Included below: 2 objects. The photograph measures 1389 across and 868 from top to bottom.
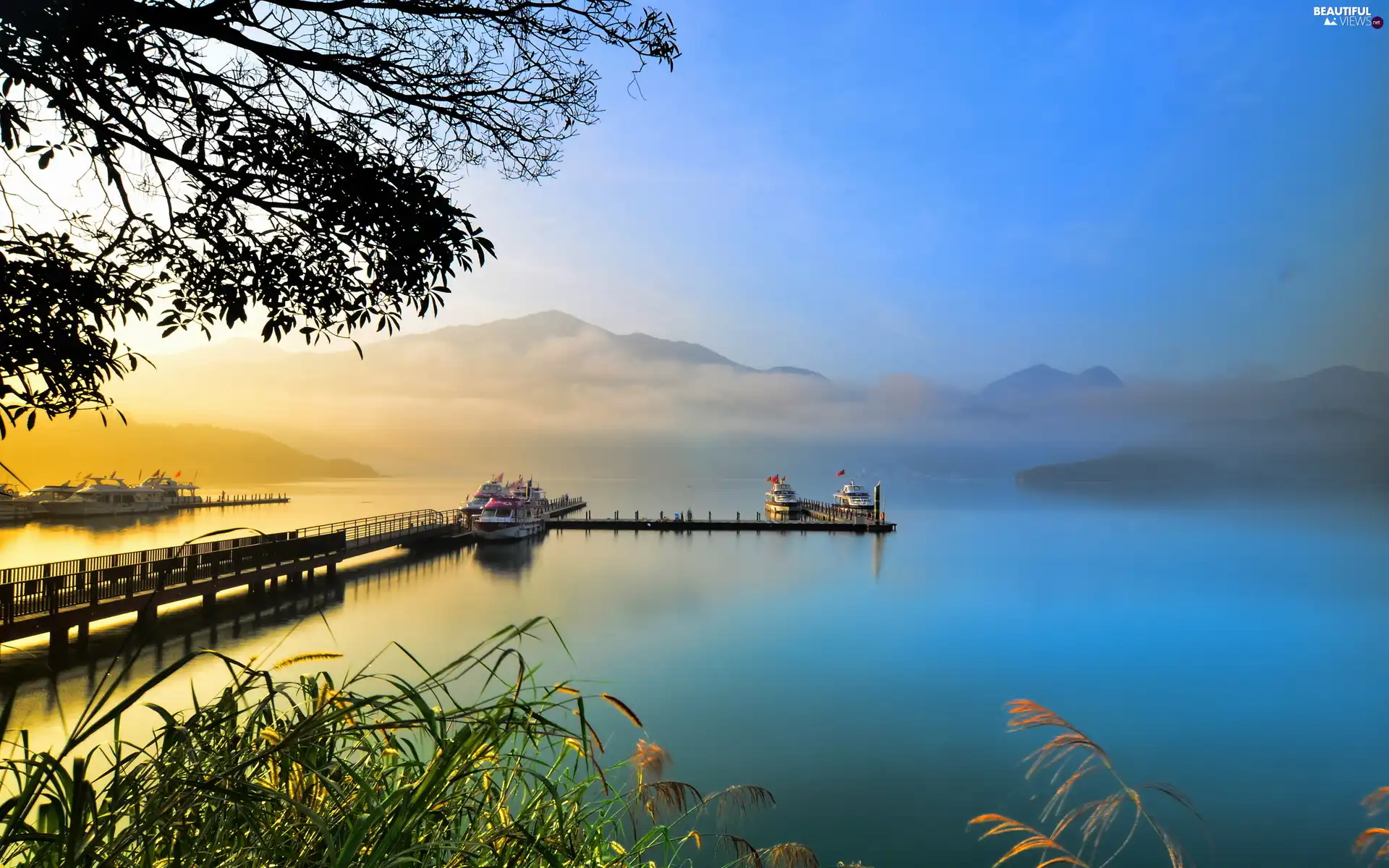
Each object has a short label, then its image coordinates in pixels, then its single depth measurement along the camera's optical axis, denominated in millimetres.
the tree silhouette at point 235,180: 2893
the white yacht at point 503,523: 35406
